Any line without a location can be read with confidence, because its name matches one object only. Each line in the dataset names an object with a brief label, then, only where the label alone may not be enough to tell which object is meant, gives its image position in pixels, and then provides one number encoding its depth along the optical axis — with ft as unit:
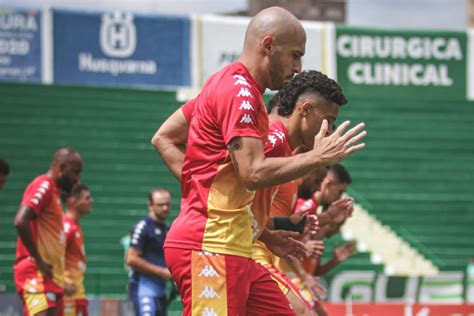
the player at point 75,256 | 78.22
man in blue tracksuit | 79.92
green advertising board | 167.84
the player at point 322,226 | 61.41
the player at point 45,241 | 65.46
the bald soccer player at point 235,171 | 35.42
